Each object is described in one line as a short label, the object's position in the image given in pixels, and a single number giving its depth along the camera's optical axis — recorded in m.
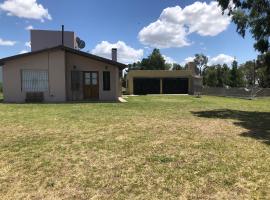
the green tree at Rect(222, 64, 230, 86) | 34.74
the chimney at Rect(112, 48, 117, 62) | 18.46
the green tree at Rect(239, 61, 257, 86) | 49.23
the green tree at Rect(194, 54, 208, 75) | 51.22
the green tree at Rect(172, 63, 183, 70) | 49.14
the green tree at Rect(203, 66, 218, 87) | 36.03
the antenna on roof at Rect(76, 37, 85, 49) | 19.25
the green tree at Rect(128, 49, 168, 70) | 45.03
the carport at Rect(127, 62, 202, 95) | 25.16
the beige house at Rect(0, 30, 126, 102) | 12.50
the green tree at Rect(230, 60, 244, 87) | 33.86
